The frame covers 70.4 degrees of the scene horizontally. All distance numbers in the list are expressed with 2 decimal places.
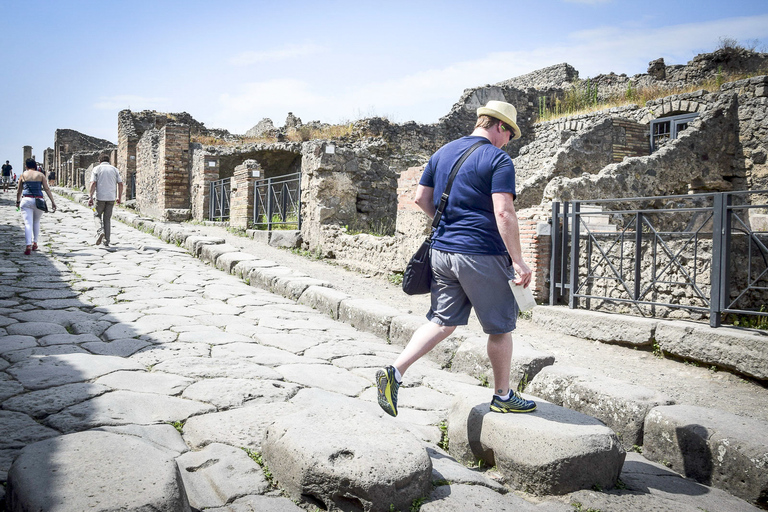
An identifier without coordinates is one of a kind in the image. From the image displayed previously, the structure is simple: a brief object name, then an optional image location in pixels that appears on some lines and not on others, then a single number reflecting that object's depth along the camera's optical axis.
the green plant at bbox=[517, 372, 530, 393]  3.50
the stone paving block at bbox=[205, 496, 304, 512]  1.97
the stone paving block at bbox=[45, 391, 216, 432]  2.54
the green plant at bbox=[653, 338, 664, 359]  4.79
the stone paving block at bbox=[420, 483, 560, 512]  2.04
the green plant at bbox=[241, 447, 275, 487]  2.21
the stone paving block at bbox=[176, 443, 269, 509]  2.04
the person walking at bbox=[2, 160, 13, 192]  31.06
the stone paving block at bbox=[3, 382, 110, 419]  2.65
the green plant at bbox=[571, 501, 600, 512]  2.18
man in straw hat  2.57
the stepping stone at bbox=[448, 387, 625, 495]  2.28
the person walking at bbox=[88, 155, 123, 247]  9.54
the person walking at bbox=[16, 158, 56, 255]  8.73
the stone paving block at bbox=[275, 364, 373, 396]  3.46
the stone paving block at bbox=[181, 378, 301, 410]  3.01
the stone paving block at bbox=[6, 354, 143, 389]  3.08
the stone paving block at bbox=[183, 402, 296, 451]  2.51
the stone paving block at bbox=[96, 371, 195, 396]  3.09
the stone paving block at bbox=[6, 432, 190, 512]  1.57
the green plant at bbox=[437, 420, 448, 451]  2.84
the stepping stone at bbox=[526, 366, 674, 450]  2.92
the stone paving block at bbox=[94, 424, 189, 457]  2.41
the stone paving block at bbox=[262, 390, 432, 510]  1.97
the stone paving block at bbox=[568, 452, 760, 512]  2.23
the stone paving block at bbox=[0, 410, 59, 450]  2.31
